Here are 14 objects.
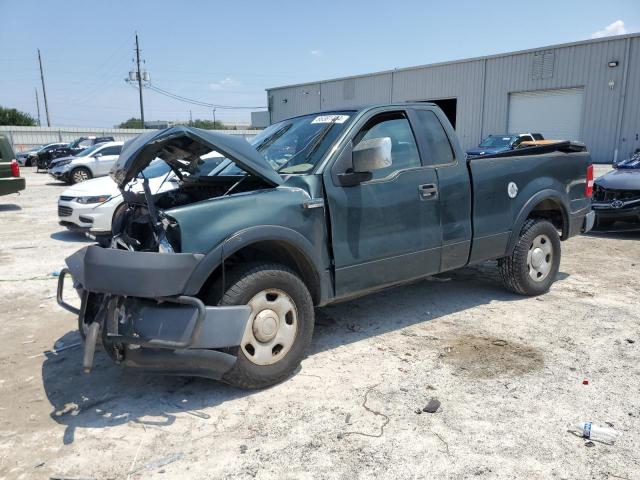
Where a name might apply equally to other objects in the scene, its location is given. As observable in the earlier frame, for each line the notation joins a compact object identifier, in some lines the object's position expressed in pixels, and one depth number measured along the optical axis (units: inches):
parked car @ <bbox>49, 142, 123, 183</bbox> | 755.4
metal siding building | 1032.2
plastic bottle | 117.7
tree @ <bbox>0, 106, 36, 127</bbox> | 2440.9
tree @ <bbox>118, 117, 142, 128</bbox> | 3473.7
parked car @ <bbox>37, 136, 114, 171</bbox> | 1149.9
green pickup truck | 125.3
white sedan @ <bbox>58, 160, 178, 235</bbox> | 343.0
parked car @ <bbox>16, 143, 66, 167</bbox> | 1226.6
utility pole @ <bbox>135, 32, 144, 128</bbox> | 2070.6
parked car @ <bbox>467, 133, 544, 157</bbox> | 808.3
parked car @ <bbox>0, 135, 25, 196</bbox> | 502.9
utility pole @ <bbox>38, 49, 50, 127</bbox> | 2474.2
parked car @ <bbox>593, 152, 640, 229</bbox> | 342.0
